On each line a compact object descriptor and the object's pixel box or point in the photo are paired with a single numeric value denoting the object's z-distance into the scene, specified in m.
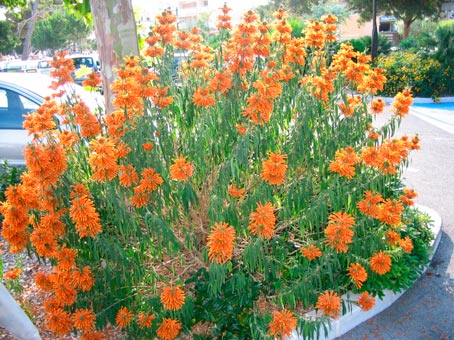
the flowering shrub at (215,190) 2.44
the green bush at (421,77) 14.39
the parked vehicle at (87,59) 21.04
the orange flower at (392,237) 2.93
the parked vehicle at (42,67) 24.29
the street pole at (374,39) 16.92
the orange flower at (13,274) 3.17
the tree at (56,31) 47.41
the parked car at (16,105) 5.57
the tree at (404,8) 26.64
